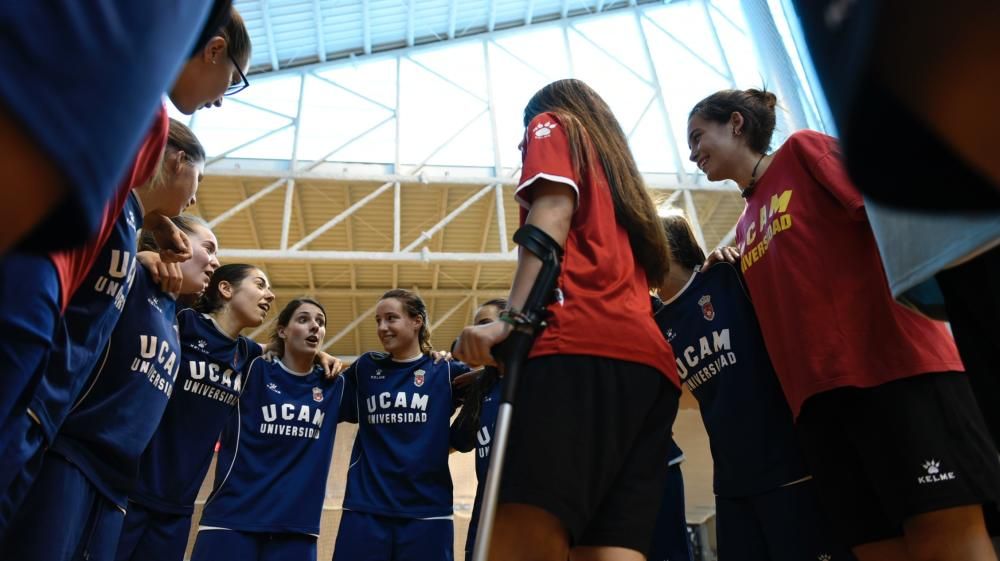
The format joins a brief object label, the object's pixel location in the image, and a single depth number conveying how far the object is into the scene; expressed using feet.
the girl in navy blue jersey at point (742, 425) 7.74
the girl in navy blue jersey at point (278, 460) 11.48
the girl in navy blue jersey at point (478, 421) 13.30
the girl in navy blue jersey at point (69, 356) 5.03
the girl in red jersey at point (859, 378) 5.84
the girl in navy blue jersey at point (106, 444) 6.63
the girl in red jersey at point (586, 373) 5.16
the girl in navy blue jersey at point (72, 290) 3.76
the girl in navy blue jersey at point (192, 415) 9.78
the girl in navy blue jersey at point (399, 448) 12.44
